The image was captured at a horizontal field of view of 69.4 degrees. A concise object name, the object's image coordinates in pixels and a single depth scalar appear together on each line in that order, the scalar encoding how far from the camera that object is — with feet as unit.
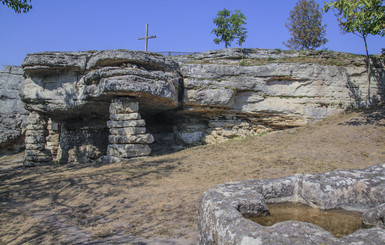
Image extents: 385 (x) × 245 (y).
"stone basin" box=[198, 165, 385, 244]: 6.73
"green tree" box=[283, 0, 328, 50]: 69.97
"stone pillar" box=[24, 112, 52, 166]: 41.67
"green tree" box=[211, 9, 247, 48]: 60.23
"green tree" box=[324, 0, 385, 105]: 29.78
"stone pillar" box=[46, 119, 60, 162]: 53.88
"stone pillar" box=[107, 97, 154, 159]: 34.17
